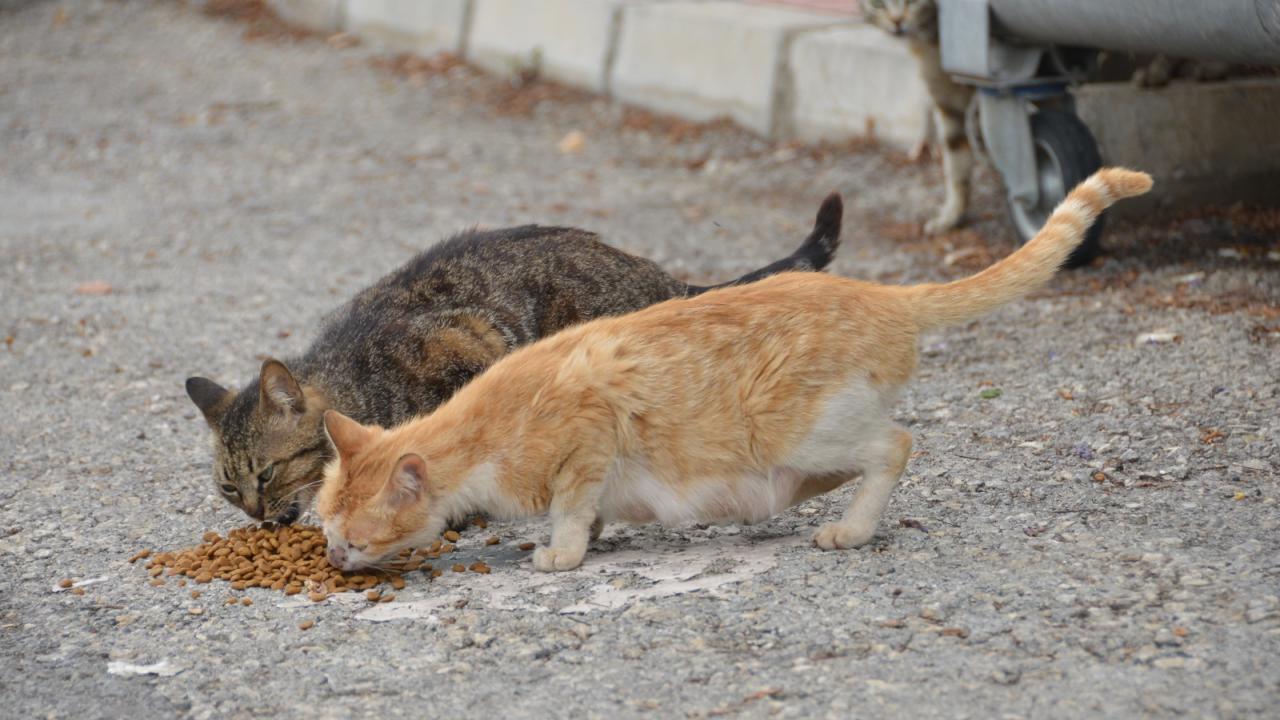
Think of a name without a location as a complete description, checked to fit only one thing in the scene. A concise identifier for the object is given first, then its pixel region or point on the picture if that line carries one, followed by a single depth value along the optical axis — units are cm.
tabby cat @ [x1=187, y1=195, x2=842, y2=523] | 923
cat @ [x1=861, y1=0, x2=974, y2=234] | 1547
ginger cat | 796
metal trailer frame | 1186
